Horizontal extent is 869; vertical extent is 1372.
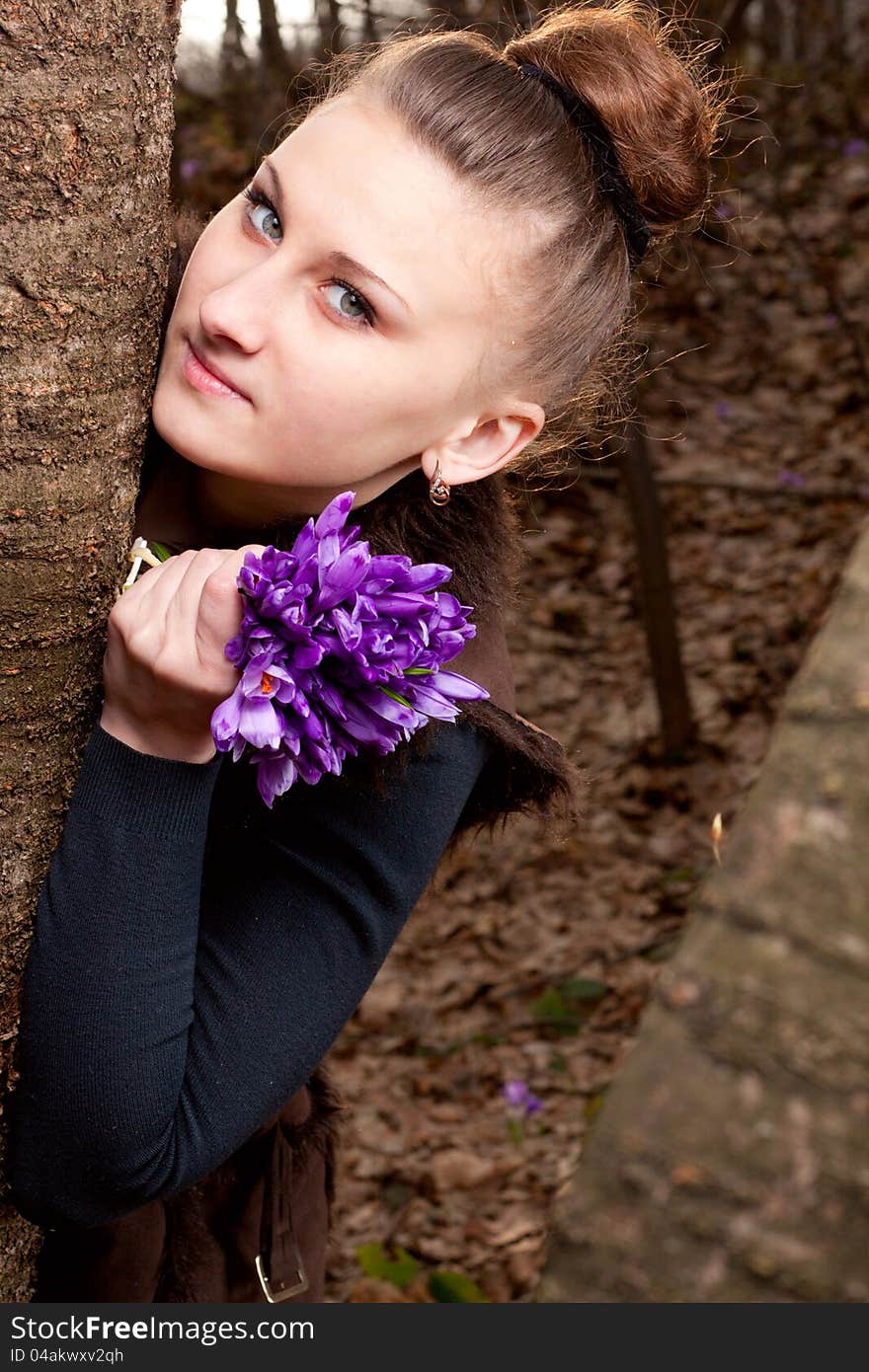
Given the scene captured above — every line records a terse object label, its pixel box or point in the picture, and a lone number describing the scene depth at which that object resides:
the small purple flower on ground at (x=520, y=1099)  3.85
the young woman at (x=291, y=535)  1.23
